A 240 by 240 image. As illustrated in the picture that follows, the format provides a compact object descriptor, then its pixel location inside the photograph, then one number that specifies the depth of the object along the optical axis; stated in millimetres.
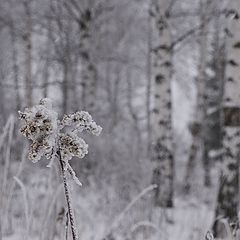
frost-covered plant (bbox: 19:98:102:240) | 1583
